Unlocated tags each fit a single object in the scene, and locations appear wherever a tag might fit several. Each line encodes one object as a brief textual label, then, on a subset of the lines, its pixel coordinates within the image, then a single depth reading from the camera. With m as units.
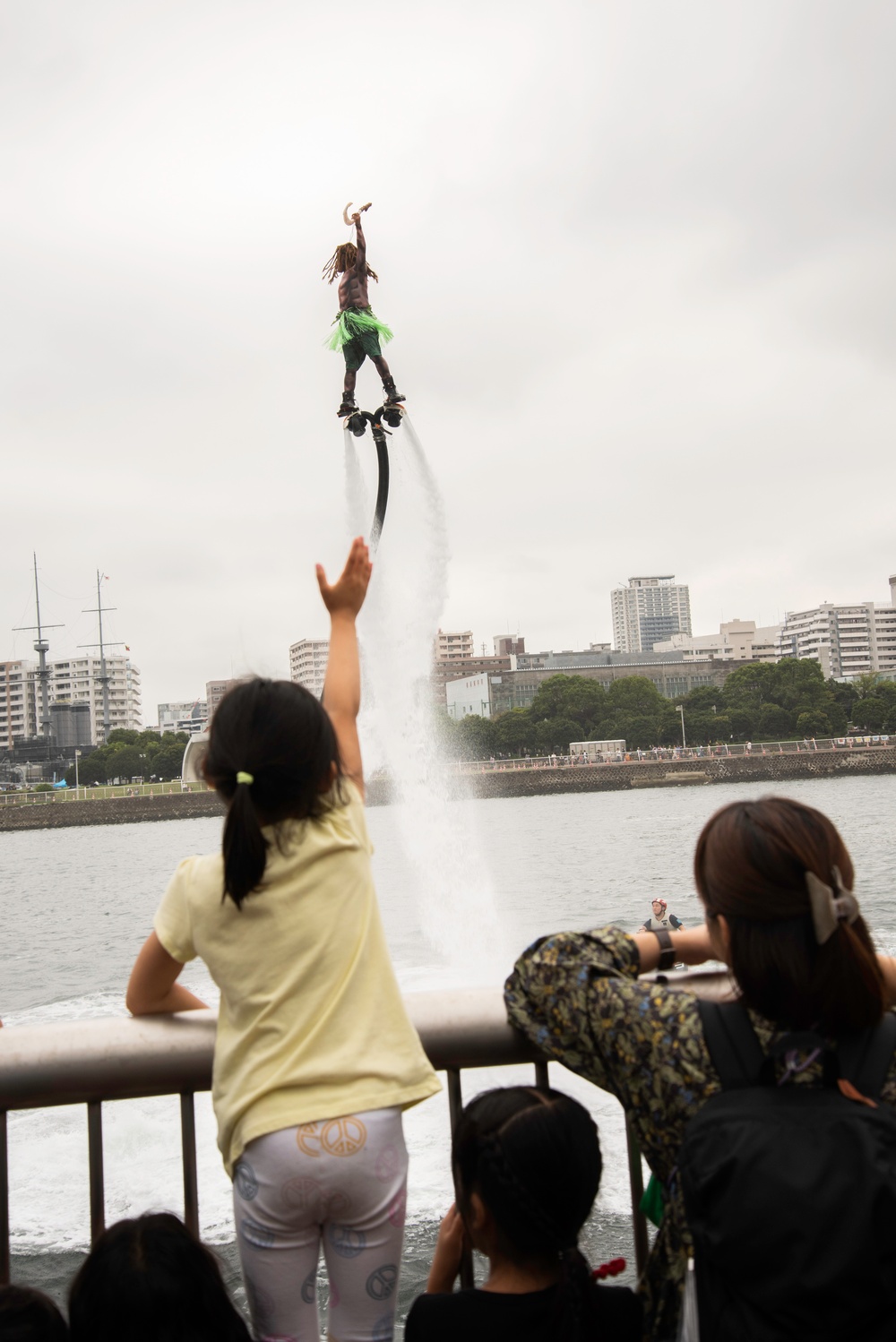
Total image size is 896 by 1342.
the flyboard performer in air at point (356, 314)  14.82
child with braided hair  2.10
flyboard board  15.51
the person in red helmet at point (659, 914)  18.51
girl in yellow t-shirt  2.22
